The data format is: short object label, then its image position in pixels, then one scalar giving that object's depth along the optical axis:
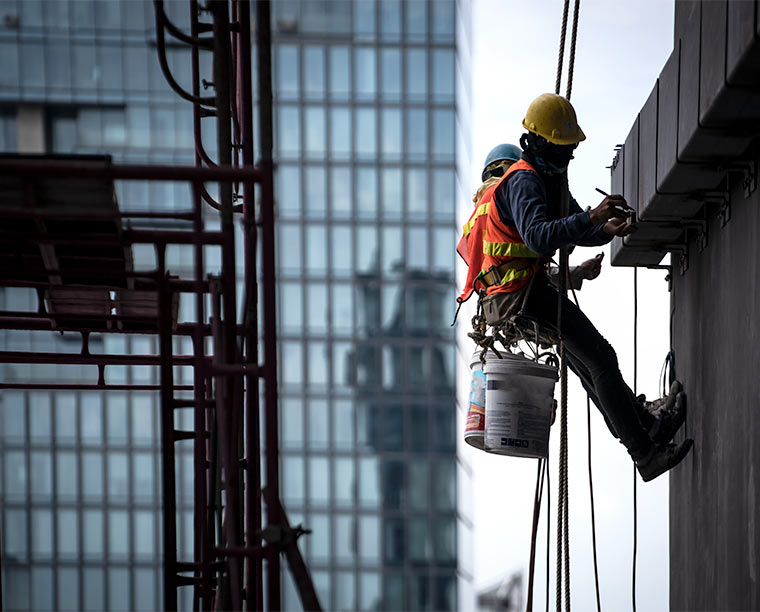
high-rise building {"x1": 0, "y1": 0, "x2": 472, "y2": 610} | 106.91
